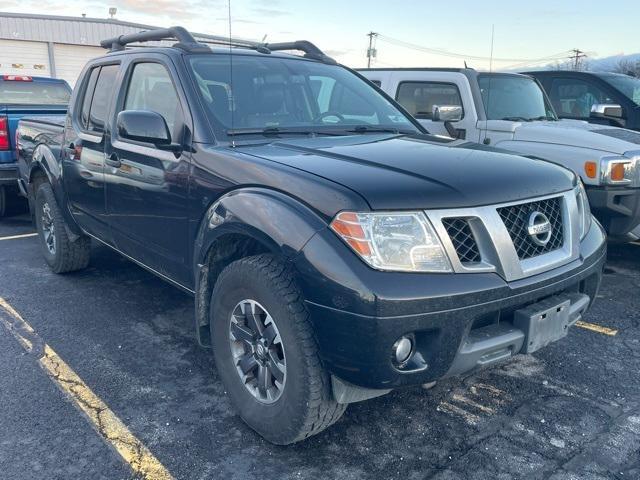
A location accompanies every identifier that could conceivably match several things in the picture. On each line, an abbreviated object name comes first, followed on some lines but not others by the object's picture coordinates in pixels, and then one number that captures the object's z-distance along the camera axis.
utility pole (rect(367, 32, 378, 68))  55.28
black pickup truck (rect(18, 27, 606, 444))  2.33
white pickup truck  5.07
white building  26.36
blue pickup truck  7.07
